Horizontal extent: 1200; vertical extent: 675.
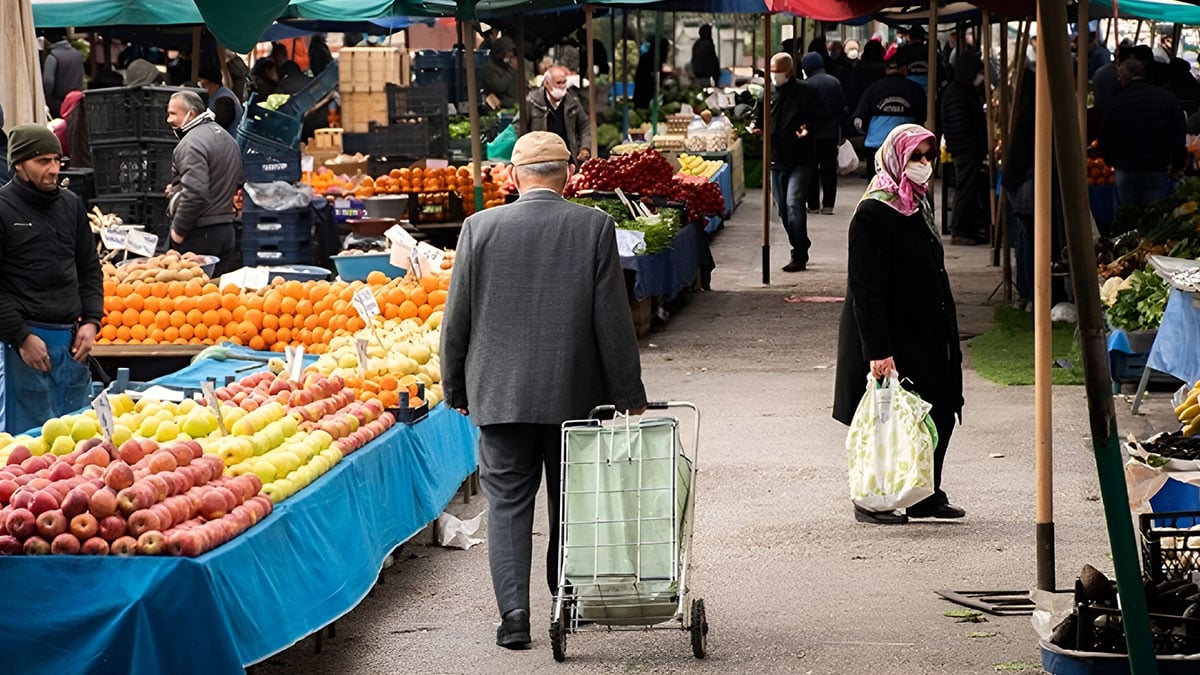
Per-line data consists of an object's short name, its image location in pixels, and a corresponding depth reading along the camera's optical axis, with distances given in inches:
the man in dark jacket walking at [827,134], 834.8
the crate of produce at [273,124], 689.6
